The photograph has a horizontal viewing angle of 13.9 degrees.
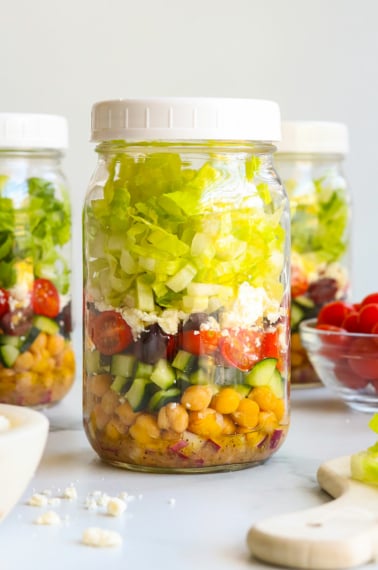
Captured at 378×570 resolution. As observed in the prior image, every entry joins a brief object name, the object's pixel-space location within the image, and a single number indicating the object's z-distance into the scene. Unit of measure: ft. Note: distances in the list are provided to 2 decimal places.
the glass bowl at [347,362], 2.81
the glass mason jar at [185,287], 2.36
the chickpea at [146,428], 2.37
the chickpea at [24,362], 2.81
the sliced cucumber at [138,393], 2.37
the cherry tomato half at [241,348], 2.39
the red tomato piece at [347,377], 2.84
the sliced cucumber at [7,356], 2.80
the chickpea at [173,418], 2.36
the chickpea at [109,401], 2.41
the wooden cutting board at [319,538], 1.97
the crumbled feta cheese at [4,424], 2.08
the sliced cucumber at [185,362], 2.38
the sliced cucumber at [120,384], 2.39
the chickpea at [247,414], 2.39
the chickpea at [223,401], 2.38
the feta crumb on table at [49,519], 2.17
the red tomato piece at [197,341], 2.38
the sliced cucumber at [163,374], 2.37
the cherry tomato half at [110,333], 2.41
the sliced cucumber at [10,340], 2.81
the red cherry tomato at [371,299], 2.92
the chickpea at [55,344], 2.86
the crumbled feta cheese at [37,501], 2.26
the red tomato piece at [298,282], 3.11
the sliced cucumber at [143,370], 2.38
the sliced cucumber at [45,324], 2.84
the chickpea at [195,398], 2.37
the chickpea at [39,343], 2.83
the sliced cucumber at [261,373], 2.42
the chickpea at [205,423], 2.36
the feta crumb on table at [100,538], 2.07
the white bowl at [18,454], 2.01
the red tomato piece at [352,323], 2.91
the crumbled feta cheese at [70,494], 2.29
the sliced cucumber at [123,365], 2.39
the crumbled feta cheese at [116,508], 2.21
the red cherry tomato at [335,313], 2.98
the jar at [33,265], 2.79
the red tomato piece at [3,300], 2.80
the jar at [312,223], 3.13
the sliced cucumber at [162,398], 2.37
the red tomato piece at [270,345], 2.44
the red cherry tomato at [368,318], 2.88
